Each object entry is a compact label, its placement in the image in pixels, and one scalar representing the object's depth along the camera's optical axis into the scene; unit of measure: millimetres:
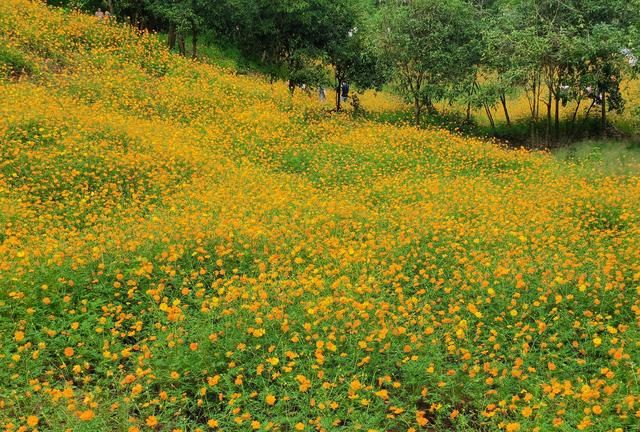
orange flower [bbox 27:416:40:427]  3418
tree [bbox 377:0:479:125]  16547
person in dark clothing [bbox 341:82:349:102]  20875
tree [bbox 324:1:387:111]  17234
